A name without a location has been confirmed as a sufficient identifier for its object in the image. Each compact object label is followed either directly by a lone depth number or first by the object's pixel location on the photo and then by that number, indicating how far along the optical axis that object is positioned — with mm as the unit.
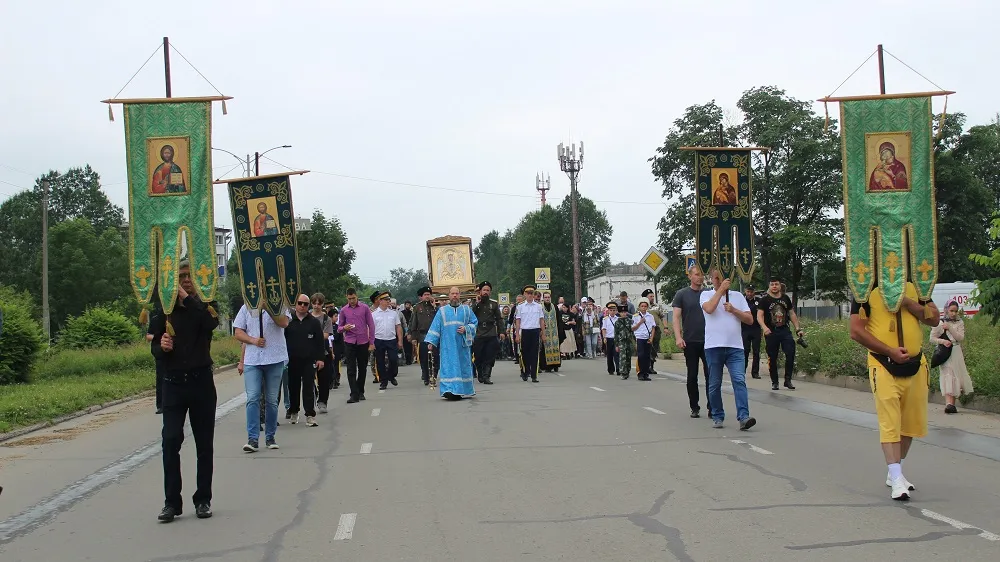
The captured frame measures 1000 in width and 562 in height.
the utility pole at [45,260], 43844
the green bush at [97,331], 33875
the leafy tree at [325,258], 53250
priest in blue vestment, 17141
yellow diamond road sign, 28031
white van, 45247
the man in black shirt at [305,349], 13609
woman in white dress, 12930
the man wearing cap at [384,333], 20109
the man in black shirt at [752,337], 19152
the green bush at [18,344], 23656
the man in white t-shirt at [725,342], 11766
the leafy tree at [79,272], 84812
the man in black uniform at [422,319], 22125
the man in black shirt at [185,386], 7699
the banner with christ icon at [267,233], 12719
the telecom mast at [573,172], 47344
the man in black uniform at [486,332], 20719
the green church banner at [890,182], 9938
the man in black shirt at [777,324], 16859
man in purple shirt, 17453
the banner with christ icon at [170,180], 10773
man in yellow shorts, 7582
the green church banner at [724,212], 15234
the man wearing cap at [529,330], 21344
